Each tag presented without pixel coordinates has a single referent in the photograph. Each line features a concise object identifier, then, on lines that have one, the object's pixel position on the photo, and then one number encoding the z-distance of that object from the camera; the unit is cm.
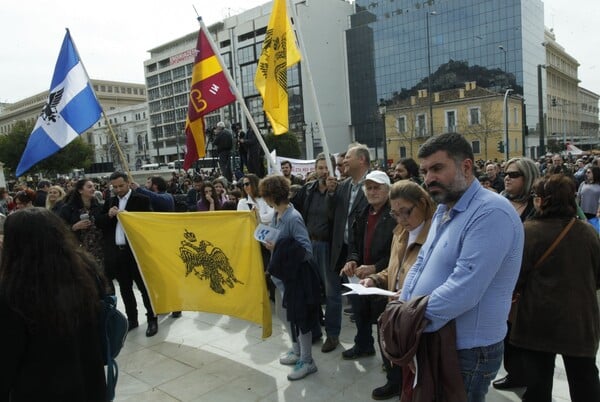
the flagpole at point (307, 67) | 613
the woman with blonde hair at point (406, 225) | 276
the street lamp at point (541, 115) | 1917
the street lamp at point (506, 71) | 5938
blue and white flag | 639
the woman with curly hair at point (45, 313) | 183
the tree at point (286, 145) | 5675
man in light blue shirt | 174
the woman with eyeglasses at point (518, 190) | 344
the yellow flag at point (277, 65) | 644
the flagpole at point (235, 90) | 629
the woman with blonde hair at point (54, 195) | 675
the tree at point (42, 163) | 4550
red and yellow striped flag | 674
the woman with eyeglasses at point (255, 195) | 579
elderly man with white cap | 358
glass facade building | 5962
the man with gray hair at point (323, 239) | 454
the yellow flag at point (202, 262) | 444
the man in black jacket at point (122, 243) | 534
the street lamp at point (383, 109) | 2218
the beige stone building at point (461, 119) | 5241
